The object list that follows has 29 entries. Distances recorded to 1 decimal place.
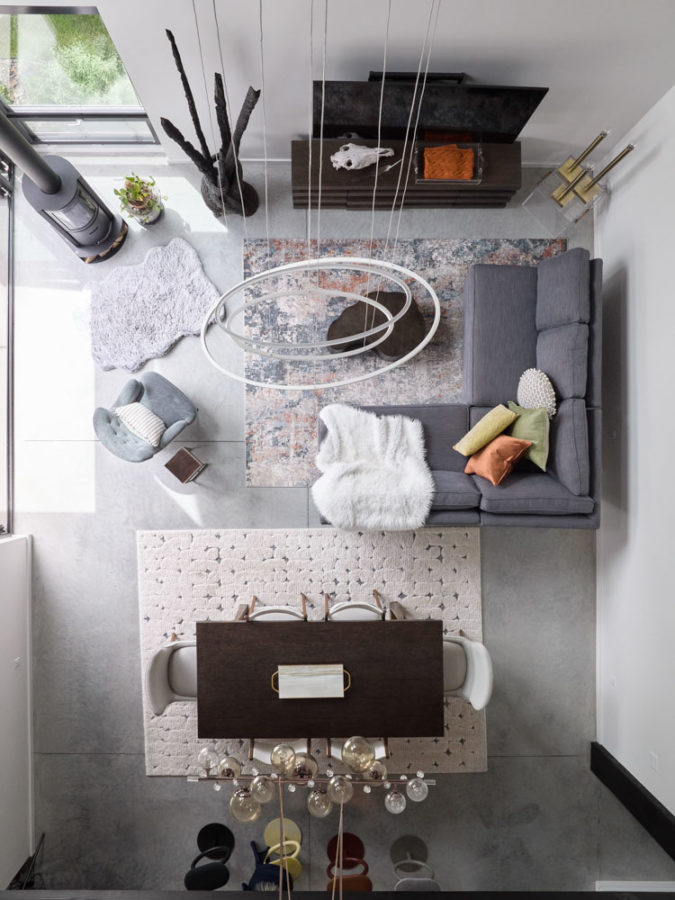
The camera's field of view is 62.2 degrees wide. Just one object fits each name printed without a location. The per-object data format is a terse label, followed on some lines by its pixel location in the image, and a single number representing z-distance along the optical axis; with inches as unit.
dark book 156.1
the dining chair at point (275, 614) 140.9
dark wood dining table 125.0
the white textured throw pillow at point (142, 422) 148.5
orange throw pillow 135.8
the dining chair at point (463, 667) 134.3
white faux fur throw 136.6
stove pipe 124.2
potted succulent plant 153.3
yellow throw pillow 140.7
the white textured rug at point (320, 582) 159.6
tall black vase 149.3
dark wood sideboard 141.7
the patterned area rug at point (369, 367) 162.2
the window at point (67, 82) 124.2
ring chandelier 155.4
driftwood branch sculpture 119.0
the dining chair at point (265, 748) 134.3
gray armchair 147.0
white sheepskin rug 162.2
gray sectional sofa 135.3
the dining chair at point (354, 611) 143.9
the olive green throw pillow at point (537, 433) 137.9
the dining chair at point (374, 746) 134.8
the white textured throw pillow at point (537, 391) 139.9
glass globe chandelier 93.1
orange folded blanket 139.3
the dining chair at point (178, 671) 138.9
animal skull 137.4
